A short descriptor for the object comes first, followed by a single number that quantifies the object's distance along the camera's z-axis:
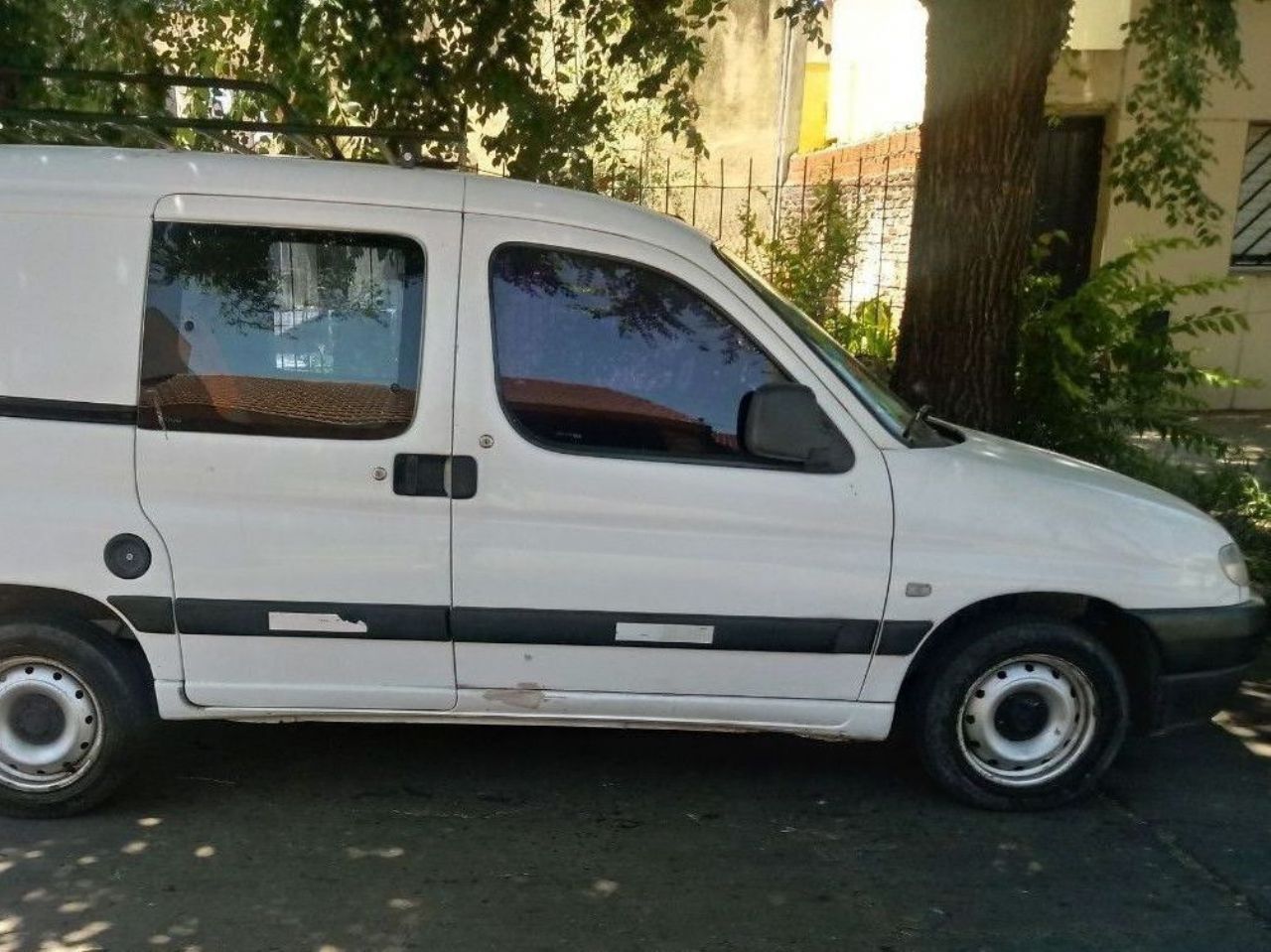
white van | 3.76
